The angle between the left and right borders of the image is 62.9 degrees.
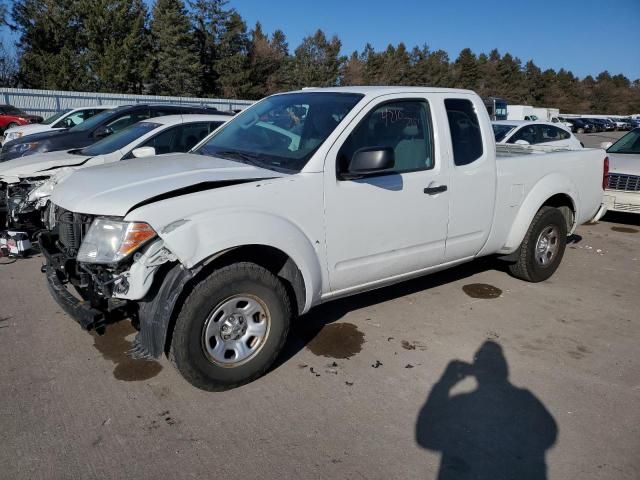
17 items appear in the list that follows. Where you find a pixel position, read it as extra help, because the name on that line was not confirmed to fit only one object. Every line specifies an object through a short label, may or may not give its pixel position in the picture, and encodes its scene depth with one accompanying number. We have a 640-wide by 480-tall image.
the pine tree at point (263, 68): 58.53
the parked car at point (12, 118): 25.19
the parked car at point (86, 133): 9.17
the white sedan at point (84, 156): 5.09
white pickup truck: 3.05
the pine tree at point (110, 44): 46.09
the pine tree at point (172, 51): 50.59
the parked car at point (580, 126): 51.32
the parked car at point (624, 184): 8.56
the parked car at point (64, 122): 14.39
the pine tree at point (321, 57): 70.88
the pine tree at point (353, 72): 76.00
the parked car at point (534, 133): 11.03
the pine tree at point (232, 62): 55.34
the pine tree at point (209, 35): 56.00
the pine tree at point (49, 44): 44.81
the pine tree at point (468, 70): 93.58
